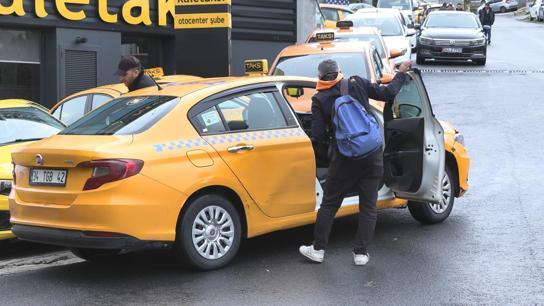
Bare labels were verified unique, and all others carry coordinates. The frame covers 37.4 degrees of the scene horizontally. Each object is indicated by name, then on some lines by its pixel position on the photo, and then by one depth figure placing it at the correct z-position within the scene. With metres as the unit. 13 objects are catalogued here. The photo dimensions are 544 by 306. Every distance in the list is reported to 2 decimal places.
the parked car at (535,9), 51.02
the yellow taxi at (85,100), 11.49
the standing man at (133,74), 8.74
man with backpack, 6.85
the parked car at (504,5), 64.94
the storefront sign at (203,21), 13.36
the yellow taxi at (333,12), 26.64
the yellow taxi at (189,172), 6.24
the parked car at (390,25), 21.20
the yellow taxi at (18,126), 8.25
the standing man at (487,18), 32.19
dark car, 23.75
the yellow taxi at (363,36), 15.27
